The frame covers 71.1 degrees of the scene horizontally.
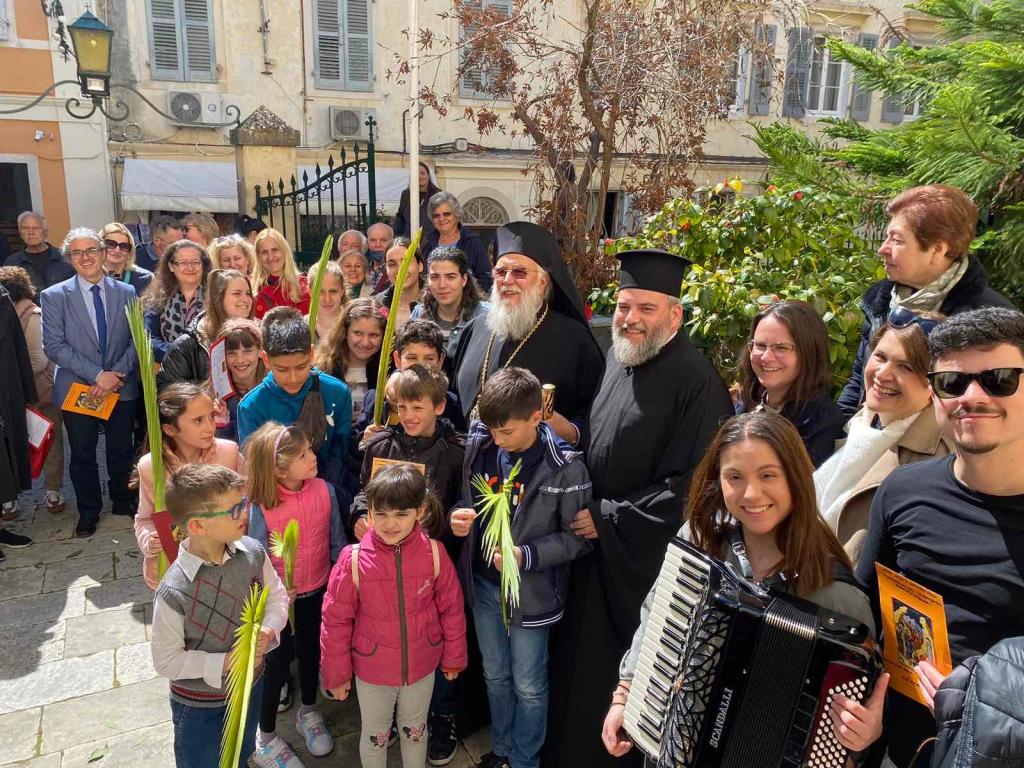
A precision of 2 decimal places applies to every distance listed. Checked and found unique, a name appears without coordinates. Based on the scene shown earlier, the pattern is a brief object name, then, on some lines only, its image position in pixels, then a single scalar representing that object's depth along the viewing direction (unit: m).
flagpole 5.10
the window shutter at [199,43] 11.15
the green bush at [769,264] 3.78
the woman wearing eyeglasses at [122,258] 5.73
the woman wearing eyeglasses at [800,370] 2.80
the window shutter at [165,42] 11.05
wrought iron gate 7.97
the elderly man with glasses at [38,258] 6.84
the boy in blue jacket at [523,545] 2.71
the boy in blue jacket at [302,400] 3.42
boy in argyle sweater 2.42
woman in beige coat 2.31
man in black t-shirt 1.67
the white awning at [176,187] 10.91
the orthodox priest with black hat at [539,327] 3.57
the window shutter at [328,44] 11.88
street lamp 7.72
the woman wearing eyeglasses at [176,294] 4.91
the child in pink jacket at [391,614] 2.70
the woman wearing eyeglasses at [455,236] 5.93
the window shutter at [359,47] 12.01
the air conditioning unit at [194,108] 11.25
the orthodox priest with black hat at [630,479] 2.78
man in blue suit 4.96
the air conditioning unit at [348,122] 12.07
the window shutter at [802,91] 12.26
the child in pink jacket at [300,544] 3.00
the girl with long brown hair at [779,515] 1.88
